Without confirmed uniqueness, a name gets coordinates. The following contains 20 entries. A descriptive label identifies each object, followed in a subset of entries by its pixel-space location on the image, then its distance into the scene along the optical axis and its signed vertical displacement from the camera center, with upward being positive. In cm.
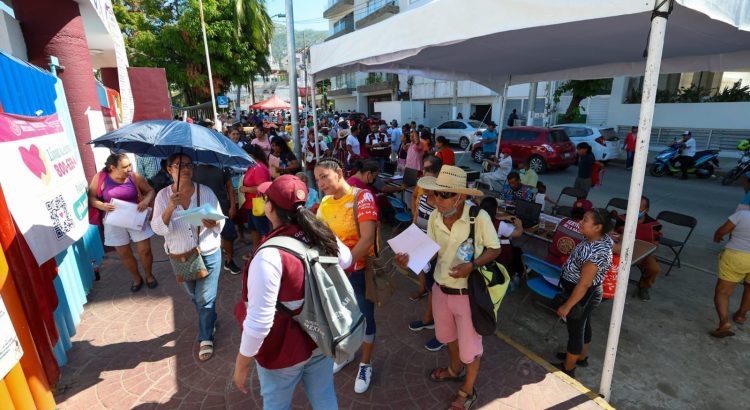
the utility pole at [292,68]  689 +80
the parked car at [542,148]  1195 -151
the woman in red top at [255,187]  456 -91
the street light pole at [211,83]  1426 +124
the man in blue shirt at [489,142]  1405 -144
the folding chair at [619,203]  568 -160
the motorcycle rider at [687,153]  1126 -172
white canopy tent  236 +62
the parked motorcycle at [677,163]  1111 -204
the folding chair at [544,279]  378 -183
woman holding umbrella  300 -96
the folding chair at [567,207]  607 -172
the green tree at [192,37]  1764 +376
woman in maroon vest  166 -89
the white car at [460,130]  1772 -125
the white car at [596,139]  1283 -140
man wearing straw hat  246 -104
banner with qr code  249 -46
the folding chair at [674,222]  500 -174
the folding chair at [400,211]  611 -179
